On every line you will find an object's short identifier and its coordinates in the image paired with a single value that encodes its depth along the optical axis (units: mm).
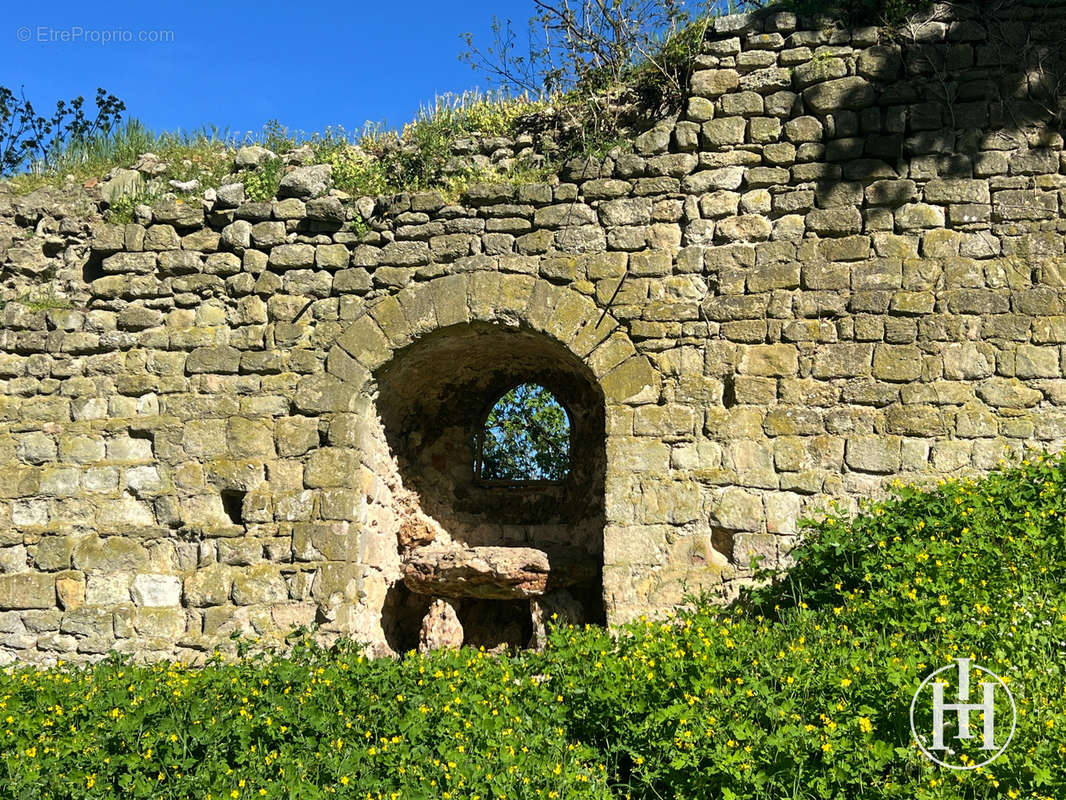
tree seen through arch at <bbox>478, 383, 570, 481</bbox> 13289
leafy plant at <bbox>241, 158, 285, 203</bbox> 7281
